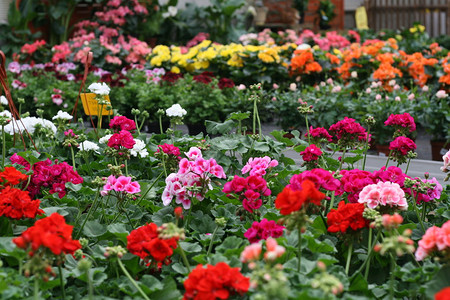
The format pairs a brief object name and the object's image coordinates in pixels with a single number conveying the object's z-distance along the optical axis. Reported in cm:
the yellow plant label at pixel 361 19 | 1206
